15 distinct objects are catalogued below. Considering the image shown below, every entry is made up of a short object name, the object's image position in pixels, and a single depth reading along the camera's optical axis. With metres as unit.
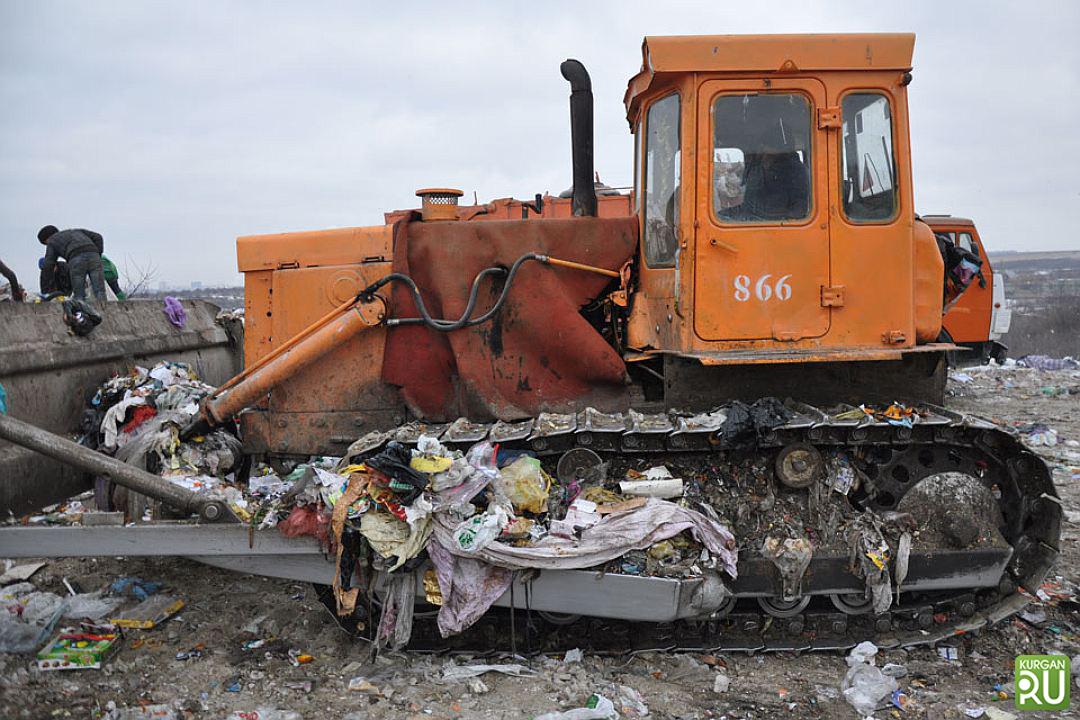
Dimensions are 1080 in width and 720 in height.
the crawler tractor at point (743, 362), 3.73
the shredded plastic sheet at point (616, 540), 3.57
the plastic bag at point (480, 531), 3.54
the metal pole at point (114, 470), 3.67
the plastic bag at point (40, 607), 4.13
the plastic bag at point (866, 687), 3.49
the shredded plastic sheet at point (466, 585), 3.63
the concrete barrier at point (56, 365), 4.28
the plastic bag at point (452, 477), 3.61
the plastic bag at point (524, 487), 3.70
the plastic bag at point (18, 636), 3.87
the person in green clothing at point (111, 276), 9.67
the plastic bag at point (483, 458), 3.67
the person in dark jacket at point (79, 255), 8.77
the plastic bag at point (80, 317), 5.00
